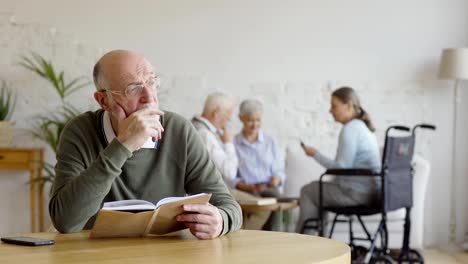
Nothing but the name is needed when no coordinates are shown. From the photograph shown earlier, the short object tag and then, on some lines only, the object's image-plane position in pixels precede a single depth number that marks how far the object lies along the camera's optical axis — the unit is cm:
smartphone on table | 193
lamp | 677
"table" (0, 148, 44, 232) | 645
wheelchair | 534
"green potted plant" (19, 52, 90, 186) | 666
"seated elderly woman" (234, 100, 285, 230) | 622
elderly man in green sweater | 239
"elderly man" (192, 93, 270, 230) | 559
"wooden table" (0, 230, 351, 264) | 169
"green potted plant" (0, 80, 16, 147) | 645
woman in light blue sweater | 551
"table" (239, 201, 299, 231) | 509
